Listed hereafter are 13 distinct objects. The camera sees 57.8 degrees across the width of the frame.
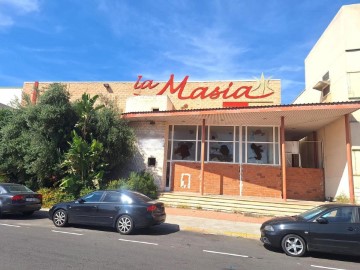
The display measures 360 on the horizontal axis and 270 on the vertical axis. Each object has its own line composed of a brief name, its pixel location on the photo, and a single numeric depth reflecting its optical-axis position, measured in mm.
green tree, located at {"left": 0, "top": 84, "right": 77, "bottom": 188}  16328
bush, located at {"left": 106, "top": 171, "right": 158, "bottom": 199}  15562
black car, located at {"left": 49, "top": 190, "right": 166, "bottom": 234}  10000
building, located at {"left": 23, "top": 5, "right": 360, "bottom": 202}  15906
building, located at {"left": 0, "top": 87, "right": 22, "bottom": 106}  28797
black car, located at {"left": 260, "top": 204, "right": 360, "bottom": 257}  7812
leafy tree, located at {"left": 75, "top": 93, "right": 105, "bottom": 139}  16953
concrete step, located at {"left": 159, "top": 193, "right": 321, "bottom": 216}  14352
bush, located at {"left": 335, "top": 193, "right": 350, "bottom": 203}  14986
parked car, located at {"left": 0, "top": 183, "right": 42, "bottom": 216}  12109
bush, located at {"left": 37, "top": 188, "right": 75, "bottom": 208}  15469
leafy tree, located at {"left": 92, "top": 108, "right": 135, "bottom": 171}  17109
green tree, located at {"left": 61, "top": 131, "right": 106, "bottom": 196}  15633
